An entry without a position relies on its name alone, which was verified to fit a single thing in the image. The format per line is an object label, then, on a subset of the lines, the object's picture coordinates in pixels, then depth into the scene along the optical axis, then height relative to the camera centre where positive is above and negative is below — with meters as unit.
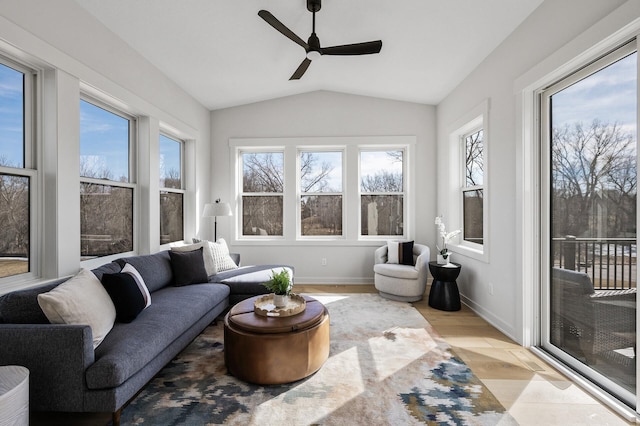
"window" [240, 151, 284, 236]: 5.03 +0.24
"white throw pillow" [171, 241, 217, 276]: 3.47 -0.50
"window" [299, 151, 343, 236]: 5.01 +0.30
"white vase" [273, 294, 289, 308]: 2.39 -0.70
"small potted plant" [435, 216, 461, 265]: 3.81 -0.52
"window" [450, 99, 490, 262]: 3.39 +0.37
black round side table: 3.62 -0.94
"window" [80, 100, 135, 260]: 2.77 +0.31
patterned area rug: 1.77 -1.21
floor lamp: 4.18 +0.03
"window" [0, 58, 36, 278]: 2.11 +0.32
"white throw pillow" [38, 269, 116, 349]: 1.71 -0.55
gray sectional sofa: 1.58 -0.79
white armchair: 3.88 -0.89
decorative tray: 2.26 -0.75
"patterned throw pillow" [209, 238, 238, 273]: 3.67 -0.57
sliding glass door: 1.92 -0.07
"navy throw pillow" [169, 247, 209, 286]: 3.19 -0.60
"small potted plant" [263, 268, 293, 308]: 2.37 -0.60
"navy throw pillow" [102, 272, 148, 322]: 2.12 -0.59
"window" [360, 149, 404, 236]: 4.98 +0.33
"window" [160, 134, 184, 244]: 3.92 +0.29
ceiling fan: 2.49 +1.39
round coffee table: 2.04 -0.94
